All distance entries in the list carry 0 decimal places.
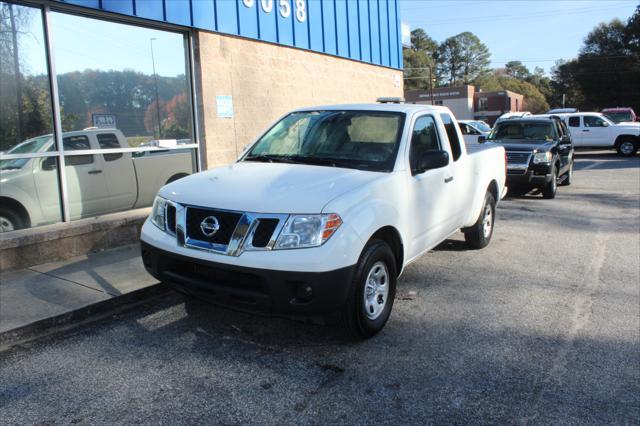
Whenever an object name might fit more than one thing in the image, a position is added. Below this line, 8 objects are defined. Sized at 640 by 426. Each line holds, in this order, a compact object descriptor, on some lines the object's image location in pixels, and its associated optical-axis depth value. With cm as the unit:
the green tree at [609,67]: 5519
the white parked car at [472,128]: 2572
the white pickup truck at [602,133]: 2320
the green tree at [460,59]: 13812
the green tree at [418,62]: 10450
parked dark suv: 1146
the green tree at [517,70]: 17324
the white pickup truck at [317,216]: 356
